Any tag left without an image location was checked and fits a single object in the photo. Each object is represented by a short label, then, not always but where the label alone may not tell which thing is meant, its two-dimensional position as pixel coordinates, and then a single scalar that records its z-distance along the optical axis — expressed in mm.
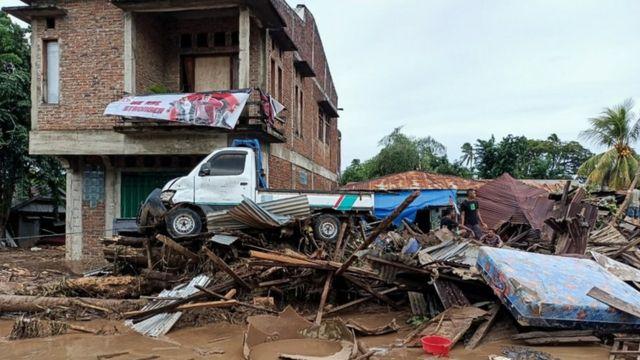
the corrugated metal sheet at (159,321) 8164
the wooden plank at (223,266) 8648
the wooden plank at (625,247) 10112
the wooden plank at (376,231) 6926
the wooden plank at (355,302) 8656
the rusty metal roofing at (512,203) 15148
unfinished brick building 14359
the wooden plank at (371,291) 8898
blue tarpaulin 16456
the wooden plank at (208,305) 8125
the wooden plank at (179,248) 9617
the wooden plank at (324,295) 8086
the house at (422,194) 12641
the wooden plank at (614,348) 5926
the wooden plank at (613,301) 6336
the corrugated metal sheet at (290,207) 10719
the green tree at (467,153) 43938
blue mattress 6262
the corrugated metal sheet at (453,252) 8672
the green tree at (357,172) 41669
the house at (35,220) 26594
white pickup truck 10945
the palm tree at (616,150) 25484
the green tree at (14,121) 21406
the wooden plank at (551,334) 6516
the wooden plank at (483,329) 6723
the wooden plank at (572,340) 6430
